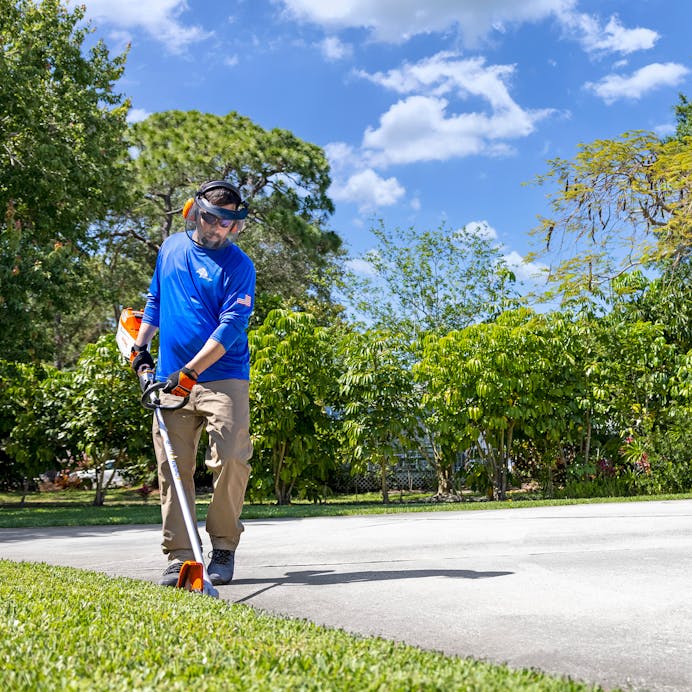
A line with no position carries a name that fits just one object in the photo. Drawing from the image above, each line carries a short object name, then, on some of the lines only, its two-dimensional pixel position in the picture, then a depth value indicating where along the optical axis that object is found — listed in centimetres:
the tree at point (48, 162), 1500
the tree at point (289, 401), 1355
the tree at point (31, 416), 1578
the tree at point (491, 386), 1345
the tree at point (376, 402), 1360
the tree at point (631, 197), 1691
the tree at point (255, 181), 2606
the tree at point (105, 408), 1484
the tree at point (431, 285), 2342
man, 432
